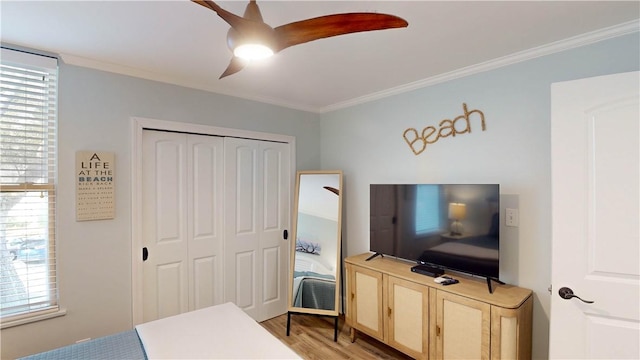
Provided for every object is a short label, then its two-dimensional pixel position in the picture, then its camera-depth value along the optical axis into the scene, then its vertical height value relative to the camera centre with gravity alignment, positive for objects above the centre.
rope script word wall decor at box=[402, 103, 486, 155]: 2.42 +0.41
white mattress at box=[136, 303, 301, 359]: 1.50 -0.89
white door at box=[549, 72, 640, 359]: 1.49 -0.20
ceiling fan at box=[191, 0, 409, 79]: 1.10 +0.59
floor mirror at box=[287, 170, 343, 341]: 3.07 -0.73
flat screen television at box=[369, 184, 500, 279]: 2.09 -0.37
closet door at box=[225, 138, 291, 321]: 3.03 -0.50
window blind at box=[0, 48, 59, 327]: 1.97 -0.06
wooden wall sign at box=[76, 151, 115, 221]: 2.19 -0.06
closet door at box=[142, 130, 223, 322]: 2.56 -0.40
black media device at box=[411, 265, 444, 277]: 2.36 -0.74
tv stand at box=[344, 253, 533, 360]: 1.88 -0.99
